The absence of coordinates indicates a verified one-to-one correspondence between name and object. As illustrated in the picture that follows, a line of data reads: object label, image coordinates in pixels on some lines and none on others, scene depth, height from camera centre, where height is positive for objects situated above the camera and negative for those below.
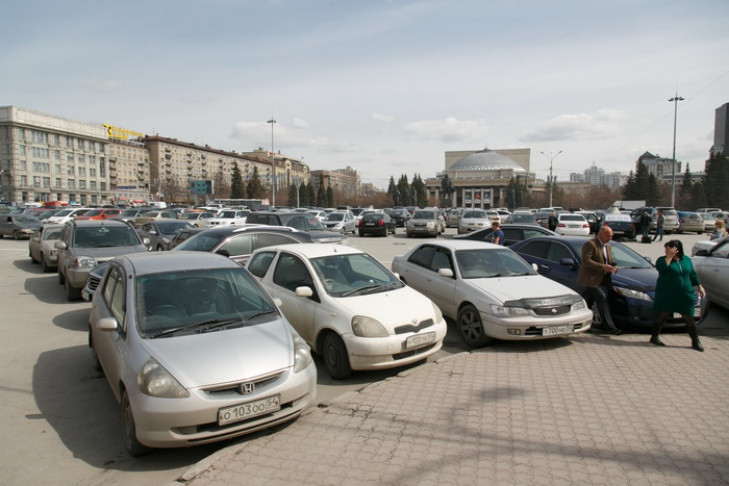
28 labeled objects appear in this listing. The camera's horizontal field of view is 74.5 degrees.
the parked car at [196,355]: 3.66 -1.25
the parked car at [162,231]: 16.09 -0.90
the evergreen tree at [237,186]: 105.12 +4.56
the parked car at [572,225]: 25.19 -0.92
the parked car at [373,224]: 28.58 -1.01
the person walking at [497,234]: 12.32 -0.68
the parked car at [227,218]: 28.47 -0.69
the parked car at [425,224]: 27.57 -0.96
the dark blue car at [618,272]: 7.25 -1.09
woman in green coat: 6.33 -1.06
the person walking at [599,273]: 7.20 -0.98
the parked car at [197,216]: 29.38 -0.70
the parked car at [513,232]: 12.87 -0.69
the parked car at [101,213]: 31.27 -0.46
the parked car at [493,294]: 6.43 -1.25
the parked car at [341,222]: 28.33 -0.89
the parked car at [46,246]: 13.70 -1.22
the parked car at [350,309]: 5.34 -1.21
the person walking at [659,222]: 24.91 -0.76
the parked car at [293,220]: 16.05 -0.47
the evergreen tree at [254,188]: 104.28 +3.99
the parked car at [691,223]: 31.50 -0.98
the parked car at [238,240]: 9.92 -0.71
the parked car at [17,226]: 25.26 -1.05
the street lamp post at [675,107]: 43.69 +9.23
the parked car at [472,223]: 27.98 -0.90
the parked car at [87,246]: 9.76 -0.89
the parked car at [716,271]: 8.53 -1.17
